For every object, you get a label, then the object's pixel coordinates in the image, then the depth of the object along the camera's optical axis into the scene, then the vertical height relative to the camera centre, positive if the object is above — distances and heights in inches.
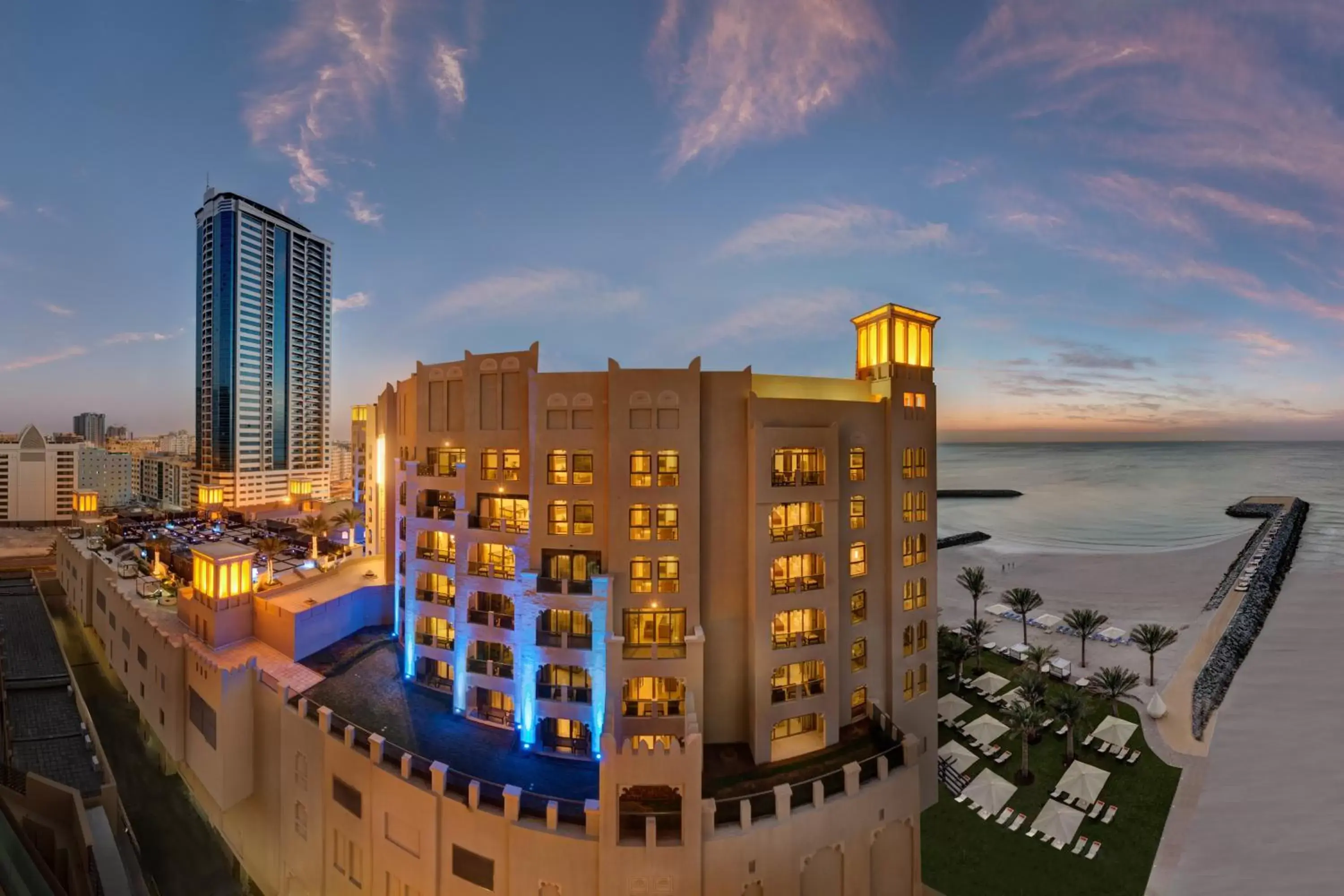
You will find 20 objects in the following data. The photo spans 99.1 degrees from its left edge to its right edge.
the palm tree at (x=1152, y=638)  1678.2 -568.1
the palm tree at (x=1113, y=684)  1460.6 -610.1
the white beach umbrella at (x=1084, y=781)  1182.9 -698.4
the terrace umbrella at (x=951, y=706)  1478.8 -675.9
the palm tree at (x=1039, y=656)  1592.0 -592.7
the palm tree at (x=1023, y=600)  1958.7 -530.2
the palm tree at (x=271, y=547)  1907.0 -331.8
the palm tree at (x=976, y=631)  1732.3 -573.8
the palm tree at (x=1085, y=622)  1782.7 -555.9
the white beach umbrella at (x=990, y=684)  1589.6 -659.4
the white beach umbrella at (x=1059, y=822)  1077.1 -716.2
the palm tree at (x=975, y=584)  2057.1 -494.3
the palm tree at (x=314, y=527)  2603.3 -361.6
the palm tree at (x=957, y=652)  1606.8 -574.6
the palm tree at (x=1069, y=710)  1280.8 -591.3
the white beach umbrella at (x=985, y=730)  1365.7 -680.5
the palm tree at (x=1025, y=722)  1243.2 -603.2
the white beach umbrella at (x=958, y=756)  1256.2 -687.7
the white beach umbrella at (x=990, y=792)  1145.4 -700.0
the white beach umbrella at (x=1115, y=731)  1358.3 -682.6
